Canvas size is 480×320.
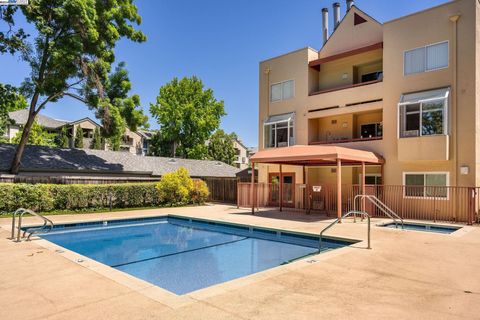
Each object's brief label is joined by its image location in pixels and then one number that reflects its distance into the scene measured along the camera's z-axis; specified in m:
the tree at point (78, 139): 46.94
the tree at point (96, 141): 48.50
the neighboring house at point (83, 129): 44.33
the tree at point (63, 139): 46.09
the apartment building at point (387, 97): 16.80
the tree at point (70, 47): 21.83
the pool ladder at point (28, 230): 10.64
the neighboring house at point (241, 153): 74.18
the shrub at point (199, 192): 24.73
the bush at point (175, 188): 23.33
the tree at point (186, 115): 50.81
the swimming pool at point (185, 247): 9.00
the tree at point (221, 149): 55.97
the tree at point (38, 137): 39.80
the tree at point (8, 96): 22.56
